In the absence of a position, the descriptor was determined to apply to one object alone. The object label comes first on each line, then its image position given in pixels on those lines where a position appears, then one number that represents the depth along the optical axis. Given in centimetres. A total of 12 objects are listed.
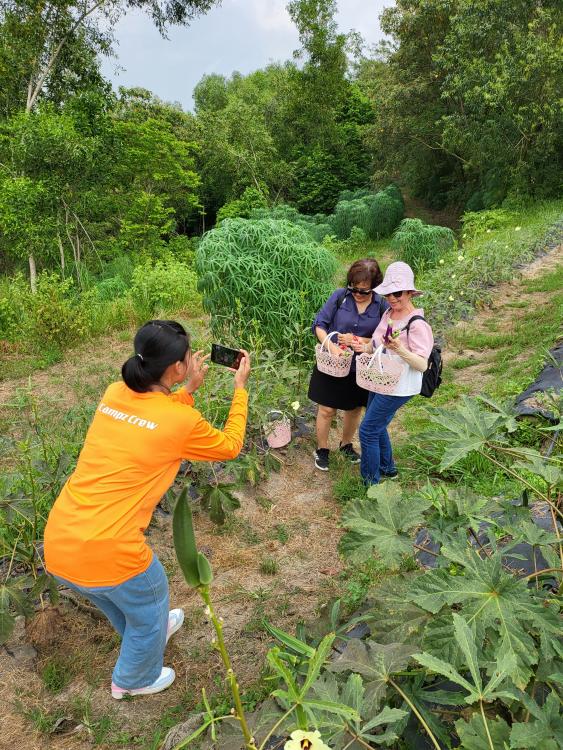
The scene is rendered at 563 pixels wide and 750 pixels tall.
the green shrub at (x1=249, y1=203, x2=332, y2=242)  1326
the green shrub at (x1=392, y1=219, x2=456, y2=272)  821
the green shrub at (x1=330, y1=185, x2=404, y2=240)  1432
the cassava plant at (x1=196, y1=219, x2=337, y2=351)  428
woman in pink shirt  243
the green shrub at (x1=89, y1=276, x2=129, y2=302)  799
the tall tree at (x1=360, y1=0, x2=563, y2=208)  1152
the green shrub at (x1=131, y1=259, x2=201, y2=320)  669
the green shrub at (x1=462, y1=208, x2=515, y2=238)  1125
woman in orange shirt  155
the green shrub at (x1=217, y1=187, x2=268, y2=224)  1744
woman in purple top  273
